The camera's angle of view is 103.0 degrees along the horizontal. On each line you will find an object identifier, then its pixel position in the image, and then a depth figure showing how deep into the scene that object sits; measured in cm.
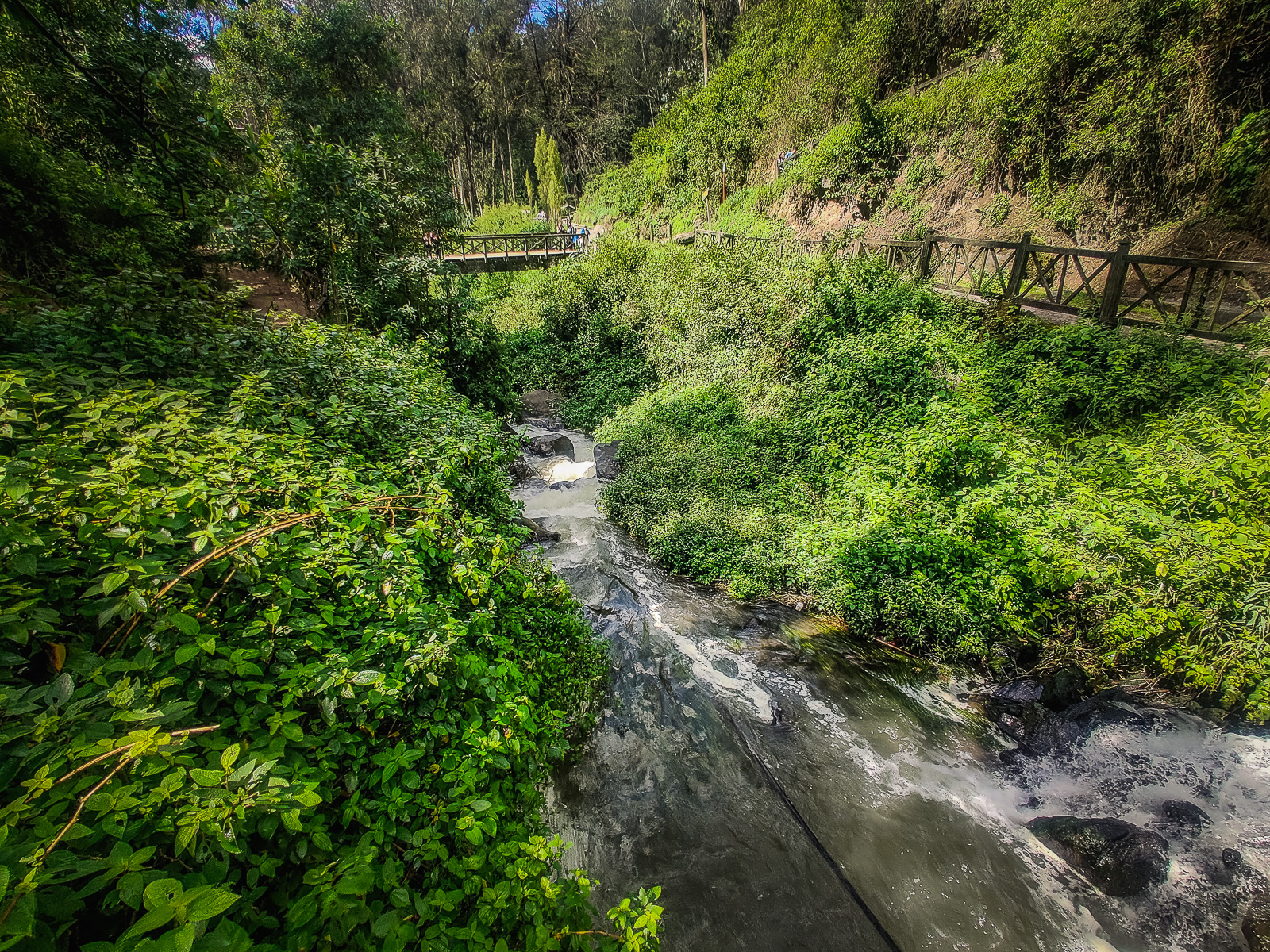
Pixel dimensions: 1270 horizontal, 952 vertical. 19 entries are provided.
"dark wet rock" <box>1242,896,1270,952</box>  370
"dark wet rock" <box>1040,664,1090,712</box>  549
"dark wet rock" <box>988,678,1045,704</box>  570
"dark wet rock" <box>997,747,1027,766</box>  521
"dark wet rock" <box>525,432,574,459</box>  1381
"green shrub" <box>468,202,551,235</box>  3769
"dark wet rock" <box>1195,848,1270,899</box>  395
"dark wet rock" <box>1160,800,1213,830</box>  440
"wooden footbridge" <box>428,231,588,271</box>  2434
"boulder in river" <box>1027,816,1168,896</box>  414
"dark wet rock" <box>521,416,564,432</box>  1619
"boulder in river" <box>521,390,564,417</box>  1673
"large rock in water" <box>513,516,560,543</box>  916
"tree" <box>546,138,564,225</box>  4141
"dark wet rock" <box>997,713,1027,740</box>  544
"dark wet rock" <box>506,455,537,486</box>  1190
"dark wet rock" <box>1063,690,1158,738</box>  512
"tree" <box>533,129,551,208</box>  4241
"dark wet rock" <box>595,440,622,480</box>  1215
